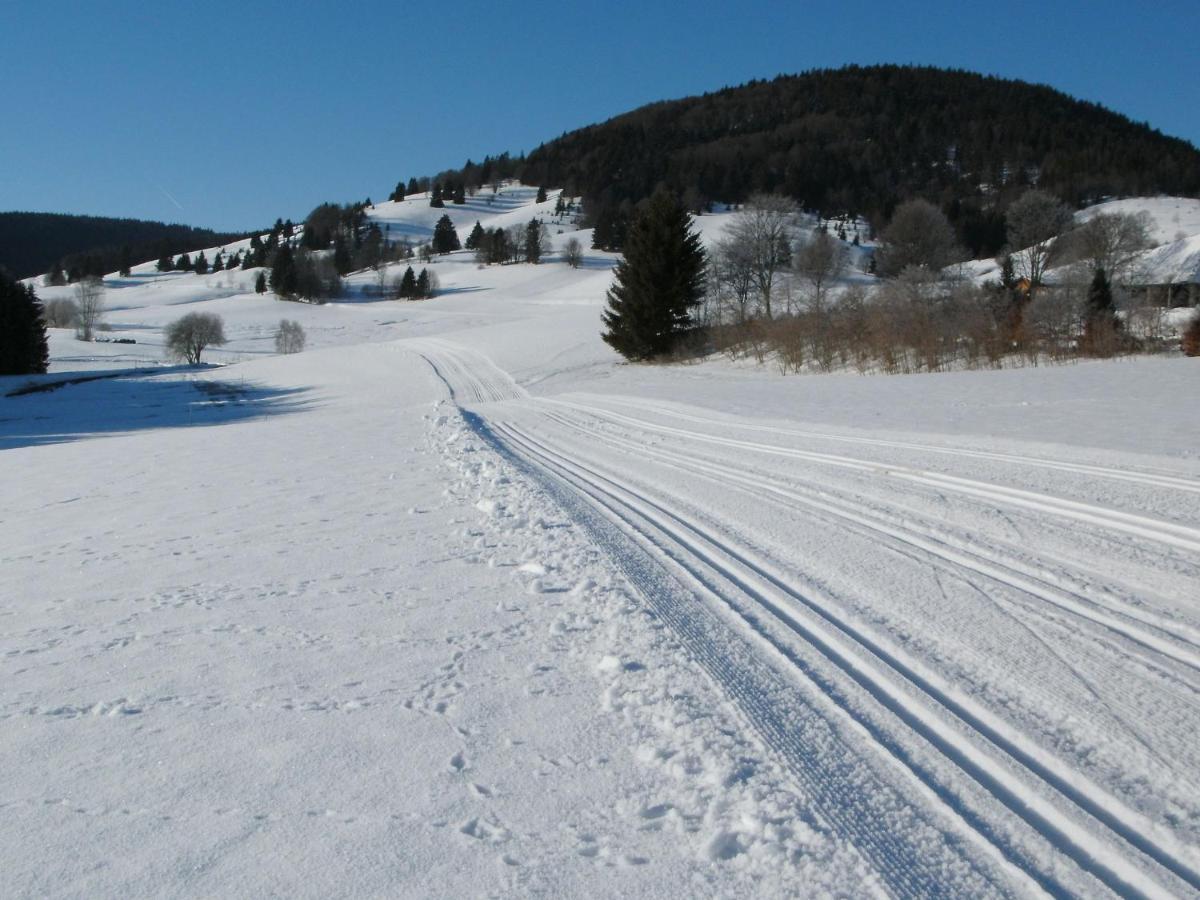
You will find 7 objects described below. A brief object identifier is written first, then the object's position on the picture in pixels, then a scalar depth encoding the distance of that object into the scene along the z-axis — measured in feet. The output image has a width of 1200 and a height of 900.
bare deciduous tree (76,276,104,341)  261.65
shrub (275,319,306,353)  228.84
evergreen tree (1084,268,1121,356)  79.36
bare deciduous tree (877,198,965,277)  192.54
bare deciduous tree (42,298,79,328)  280.72
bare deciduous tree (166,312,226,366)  210.79
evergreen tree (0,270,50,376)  174.19
